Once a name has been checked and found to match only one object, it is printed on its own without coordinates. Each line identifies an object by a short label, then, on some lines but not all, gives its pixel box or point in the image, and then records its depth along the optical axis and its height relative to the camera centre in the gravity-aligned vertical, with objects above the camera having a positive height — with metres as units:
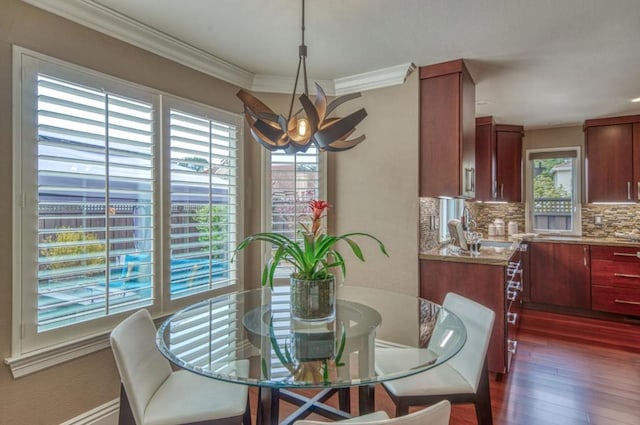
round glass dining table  1.41 -0.61
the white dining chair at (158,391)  1.49 -0.83
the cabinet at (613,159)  4.40 +0.71
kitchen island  2.79 -0.58
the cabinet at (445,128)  2.89 +0.73
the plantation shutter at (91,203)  1.88 +0.07
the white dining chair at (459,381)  1.65 -0.81
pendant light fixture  1.69 +0.43
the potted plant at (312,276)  1.75 -0.31
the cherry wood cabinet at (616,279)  4.09 -0.78
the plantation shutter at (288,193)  3.26 +0.20
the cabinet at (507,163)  4.88 +0.72
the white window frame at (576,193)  4.93 +0.30
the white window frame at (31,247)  1.78 -0.16
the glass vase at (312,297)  1.75 -0.41
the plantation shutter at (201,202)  2.57 +0.11
